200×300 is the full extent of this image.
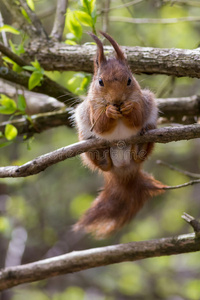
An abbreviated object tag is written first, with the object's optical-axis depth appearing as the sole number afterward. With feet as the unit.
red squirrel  11.44
